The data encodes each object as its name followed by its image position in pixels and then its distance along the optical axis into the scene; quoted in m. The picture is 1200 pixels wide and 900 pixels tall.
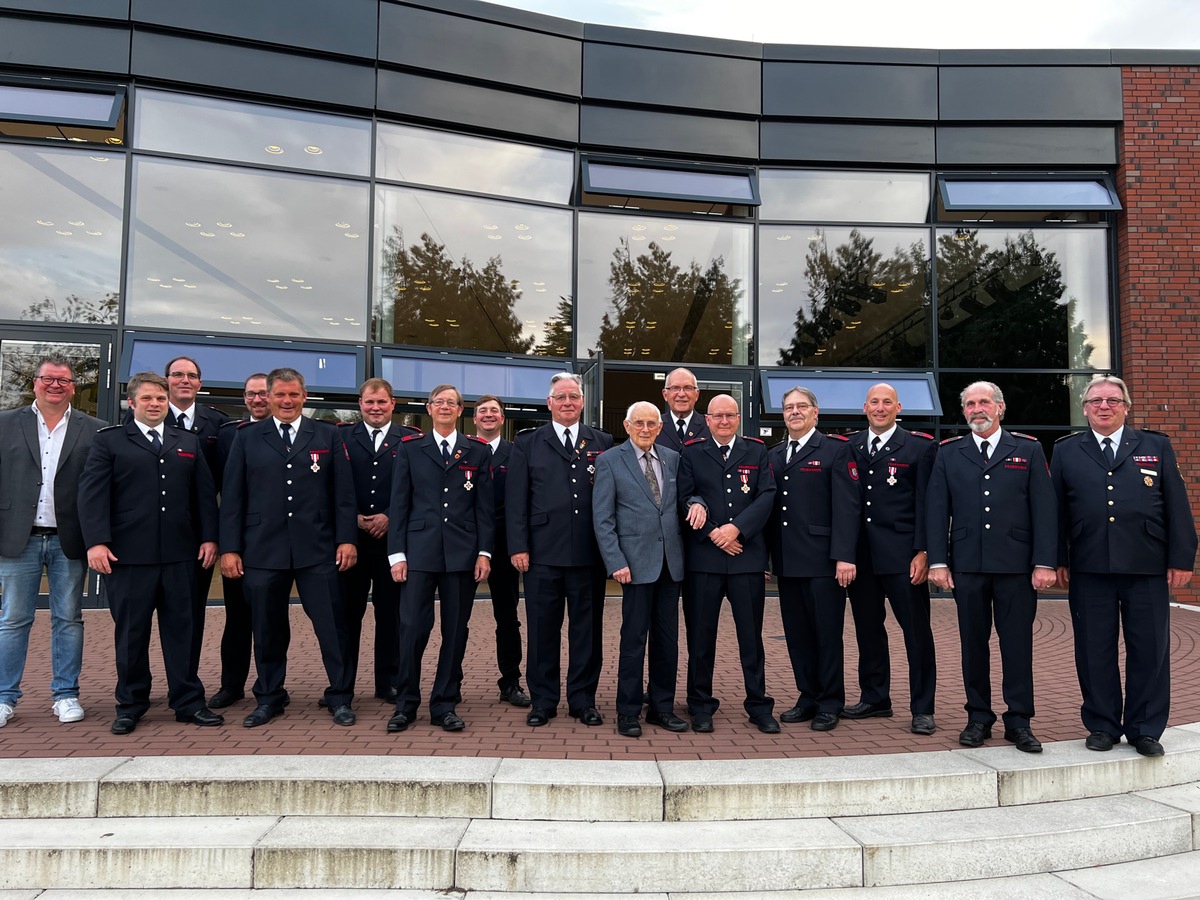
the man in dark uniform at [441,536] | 4.92
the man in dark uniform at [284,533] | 4.97
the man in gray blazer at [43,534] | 4.86
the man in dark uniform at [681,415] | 5.46
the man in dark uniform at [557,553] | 5.04
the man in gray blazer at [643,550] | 4.86
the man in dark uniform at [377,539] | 5.60
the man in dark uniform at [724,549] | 4.96
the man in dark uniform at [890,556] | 5.00
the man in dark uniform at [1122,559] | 4.51
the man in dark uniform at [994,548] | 4.61
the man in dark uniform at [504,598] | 5.59
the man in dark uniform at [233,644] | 5.30
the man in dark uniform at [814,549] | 5.05
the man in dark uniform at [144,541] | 4.75
